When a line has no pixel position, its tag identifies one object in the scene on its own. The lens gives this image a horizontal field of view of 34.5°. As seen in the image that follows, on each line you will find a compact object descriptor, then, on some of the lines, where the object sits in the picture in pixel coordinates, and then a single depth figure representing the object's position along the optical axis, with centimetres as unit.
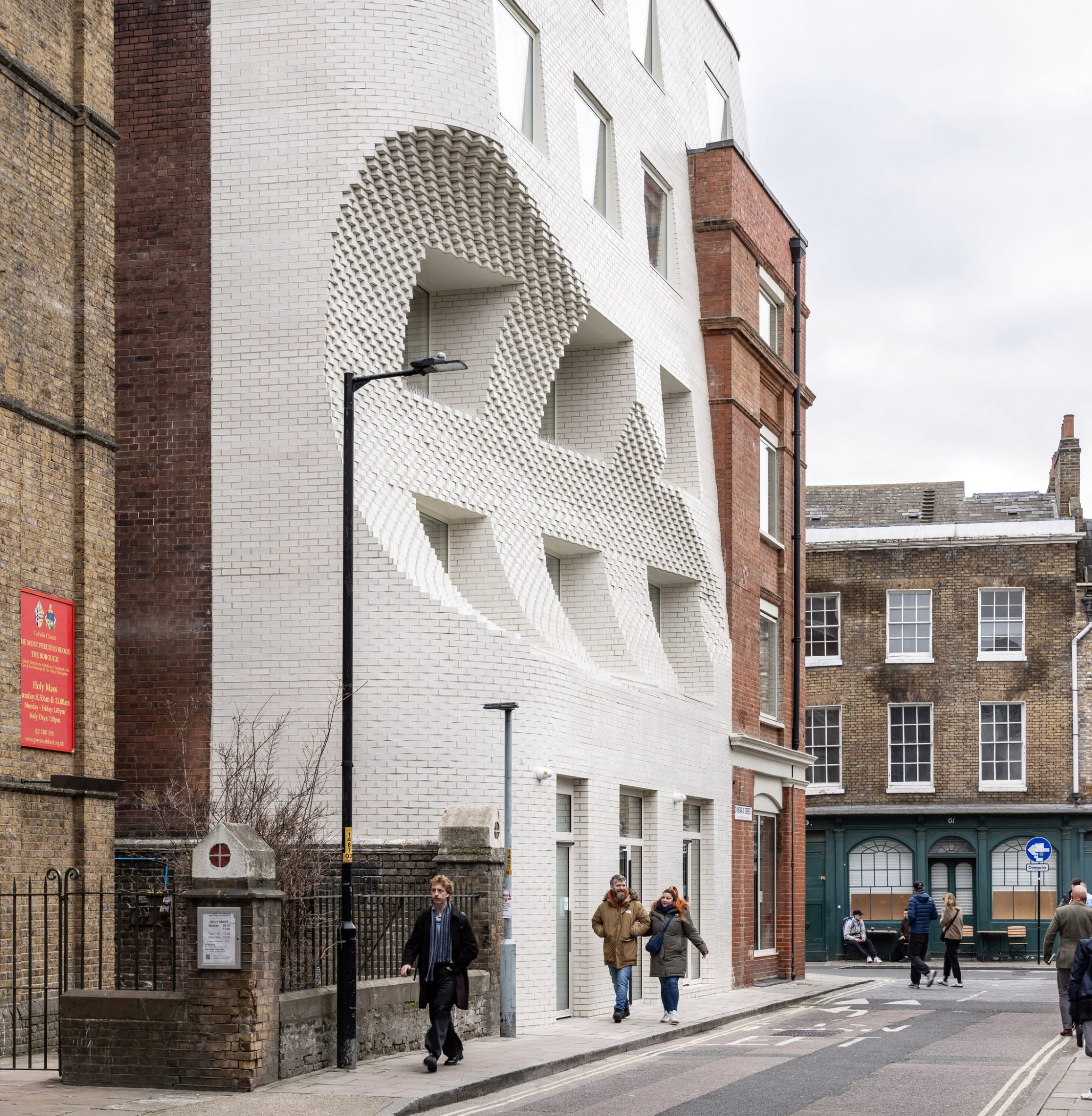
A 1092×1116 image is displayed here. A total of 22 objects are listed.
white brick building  2039
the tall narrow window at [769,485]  3300
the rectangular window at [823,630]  4666
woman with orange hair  2119
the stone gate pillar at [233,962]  1430
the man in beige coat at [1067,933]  1919
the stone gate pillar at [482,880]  1911
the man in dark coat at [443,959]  1582
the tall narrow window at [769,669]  3334
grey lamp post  1892
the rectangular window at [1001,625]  4584
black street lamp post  1542
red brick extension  3027
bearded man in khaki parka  2086
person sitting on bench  4381
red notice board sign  1683
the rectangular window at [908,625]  4631
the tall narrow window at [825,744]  4625
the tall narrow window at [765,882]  3150
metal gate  1552
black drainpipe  3462
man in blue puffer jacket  3000
